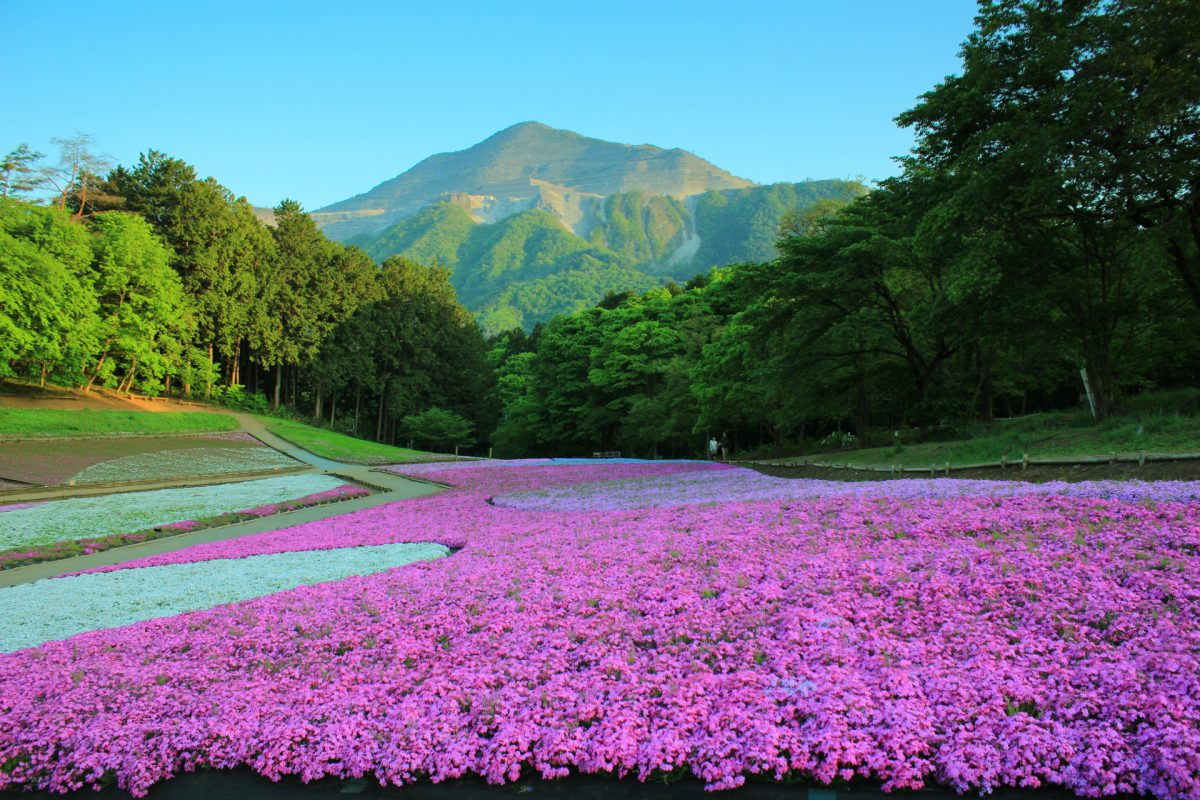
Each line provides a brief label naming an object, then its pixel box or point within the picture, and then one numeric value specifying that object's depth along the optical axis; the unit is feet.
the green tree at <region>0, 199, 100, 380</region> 110.22
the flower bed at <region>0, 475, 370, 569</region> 42.73
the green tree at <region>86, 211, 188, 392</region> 141.79
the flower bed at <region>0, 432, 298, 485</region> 78.59
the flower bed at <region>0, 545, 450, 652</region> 25.68
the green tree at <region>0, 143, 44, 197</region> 152.35
